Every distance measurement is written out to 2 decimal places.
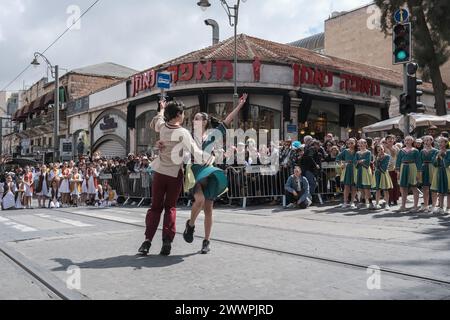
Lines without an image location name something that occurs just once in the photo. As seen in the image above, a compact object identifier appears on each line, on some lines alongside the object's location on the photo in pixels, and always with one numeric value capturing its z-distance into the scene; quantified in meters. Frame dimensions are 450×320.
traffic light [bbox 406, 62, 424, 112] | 12.00
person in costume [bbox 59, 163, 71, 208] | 17.39
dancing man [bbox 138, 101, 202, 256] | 5.62
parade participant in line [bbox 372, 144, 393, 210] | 11.09
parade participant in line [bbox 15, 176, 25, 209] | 16.81
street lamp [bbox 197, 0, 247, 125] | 18.35
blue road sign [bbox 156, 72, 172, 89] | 12.45
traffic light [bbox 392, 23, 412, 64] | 12.04
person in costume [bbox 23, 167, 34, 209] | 17.23
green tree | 23.11
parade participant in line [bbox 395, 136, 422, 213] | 10.22
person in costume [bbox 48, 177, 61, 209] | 17.27
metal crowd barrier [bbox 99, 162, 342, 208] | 13.06
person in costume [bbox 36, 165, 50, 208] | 16.98
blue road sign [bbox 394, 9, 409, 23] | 12.53
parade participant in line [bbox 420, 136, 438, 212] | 9.98
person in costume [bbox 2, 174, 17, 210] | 16.25
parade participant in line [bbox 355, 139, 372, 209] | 11.21
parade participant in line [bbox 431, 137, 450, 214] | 9.62
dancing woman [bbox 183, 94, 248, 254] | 5.68
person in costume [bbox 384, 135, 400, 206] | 11.93
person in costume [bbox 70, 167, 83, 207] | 17.34
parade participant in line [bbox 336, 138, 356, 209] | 11.51
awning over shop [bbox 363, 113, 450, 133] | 16.91
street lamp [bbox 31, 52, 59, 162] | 27.77
